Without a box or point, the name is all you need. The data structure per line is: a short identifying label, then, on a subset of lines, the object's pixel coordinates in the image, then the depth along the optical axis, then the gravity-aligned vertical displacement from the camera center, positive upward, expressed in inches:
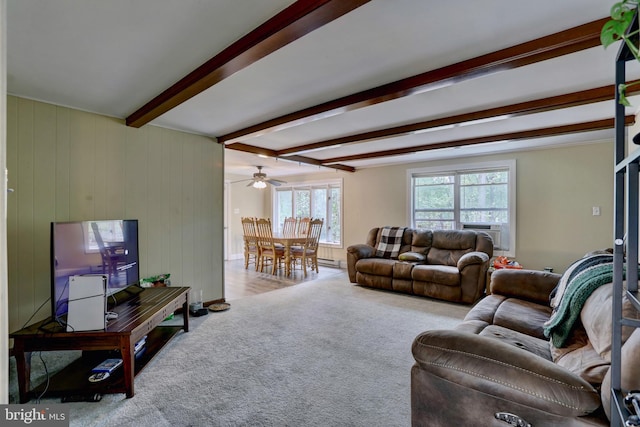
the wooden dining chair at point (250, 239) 243.3 -23.1
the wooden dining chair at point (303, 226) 259.4 -12.6
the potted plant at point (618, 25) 25.0 +16.0
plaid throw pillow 201.2 -21.4
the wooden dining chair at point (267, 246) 232.5 -27.7
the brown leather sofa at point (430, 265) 154.6 -31.2
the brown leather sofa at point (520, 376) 41.0 -26.2
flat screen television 84.3 -13.3
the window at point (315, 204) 281.7 +7.6
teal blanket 64.6 -19.9
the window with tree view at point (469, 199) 188.5 +8.6
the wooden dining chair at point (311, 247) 230.5 -28.1
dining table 224.9 -23.5
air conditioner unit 190.2 -12.7
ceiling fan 241.9 +25.3
